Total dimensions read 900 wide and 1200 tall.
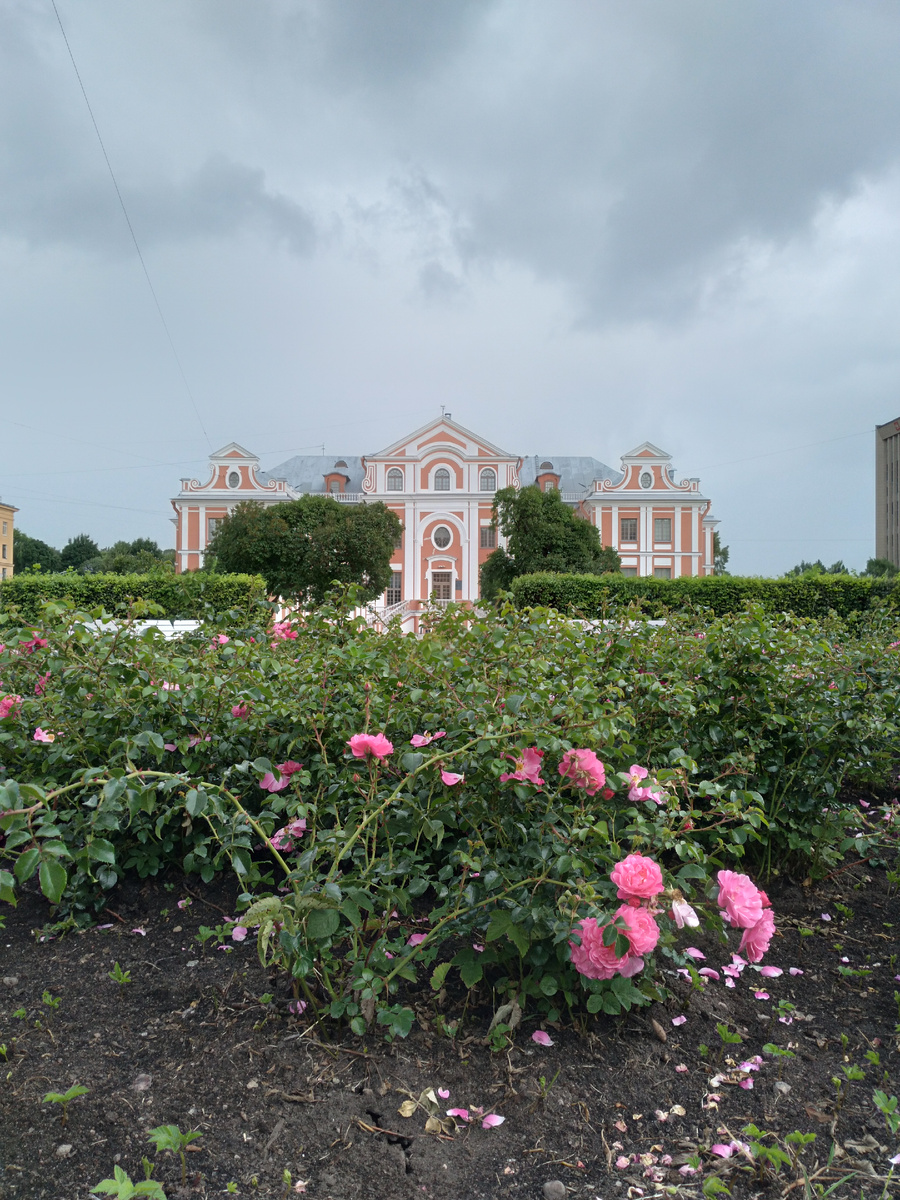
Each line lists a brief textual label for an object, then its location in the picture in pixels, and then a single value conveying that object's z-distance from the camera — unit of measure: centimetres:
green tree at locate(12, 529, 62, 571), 6494
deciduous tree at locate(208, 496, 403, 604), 2638
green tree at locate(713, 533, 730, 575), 6258
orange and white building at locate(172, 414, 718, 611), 4169
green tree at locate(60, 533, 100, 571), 6341
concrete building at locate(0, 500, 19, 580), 6456
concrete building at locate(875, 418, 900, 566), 8081
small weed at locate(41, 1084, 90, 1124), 158
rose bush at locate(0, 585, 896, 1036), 176
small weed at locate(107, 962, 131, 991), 207
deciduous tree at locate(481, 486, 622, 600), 2616
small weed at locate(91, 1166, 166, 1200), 130
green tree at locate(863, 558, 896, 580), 4618
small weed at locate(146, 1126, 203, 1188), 147
